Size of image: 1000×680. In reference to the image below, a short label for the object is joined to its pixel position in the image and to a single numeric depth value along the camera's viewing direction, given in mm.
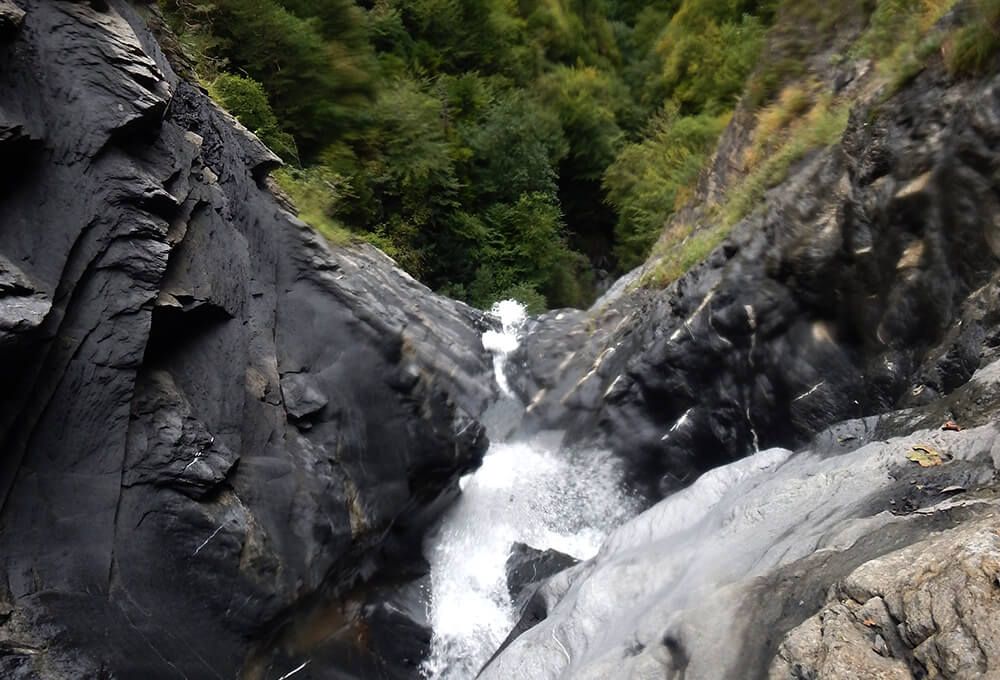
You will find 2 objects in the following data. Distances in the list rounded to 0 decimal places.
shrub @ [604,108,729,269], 13492
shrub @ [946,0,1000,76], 4941
